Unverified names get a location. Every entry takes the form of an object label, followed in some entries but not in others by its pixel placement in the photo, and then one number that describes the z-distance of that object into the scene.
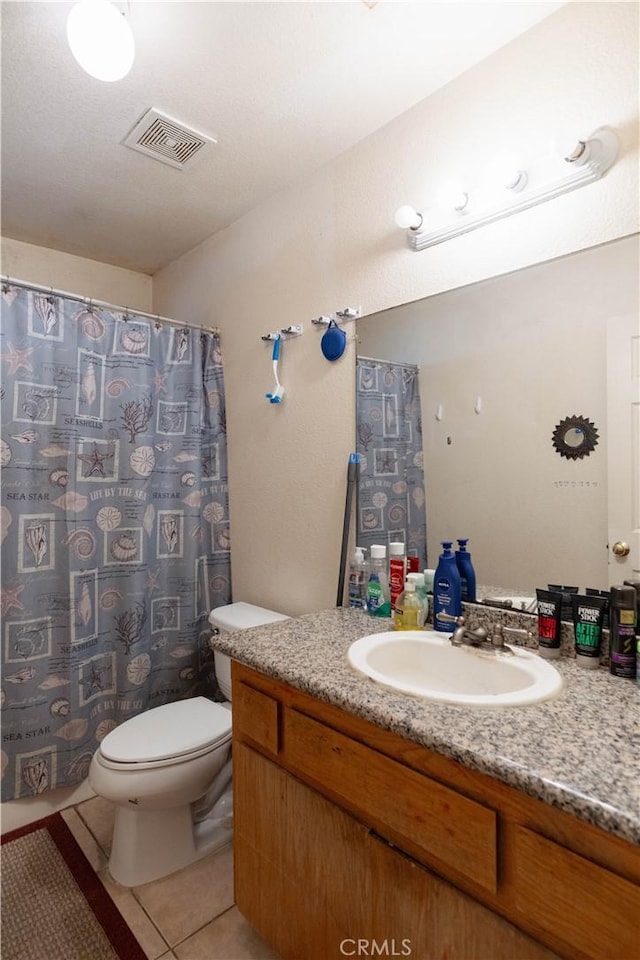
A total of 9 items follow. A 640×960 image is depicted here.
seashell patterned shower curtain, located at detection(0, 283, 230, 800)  1.76
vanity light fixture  1.10
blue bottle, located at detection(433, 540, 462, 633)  1.31
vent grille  1.58
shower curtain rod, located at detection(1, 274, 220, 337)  1.75
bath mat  1.30
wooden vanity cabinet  0.67
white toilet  1.45
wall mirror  1.16
